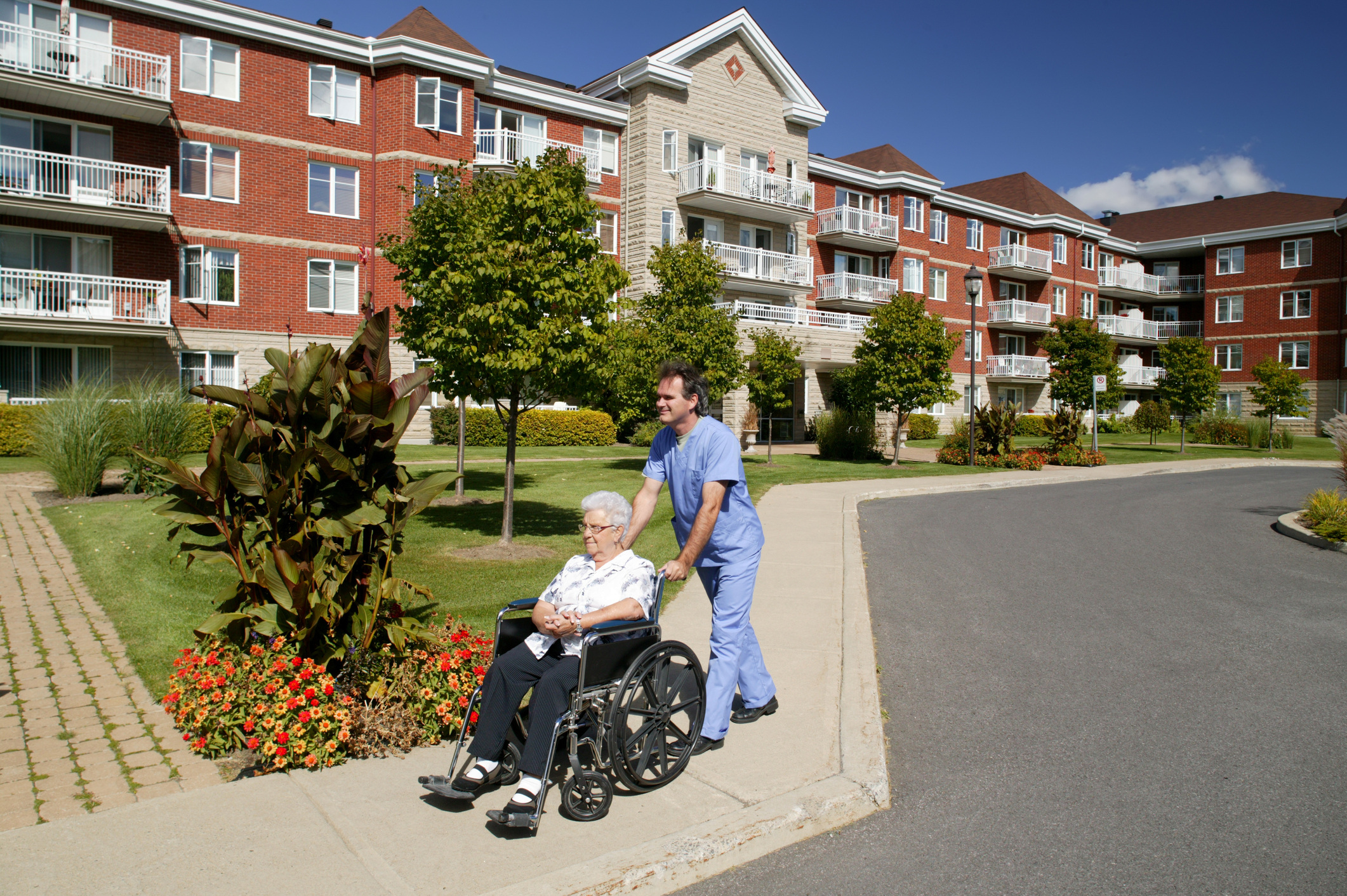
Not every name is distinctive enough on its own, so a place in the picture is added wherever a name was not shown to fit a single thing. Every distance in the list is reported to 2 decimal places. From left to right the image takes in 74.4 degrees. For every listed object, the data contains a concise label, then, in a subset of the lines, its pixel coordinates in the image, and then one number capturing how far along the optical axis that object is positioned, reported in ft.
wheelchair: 12.12
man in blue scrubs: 14.32
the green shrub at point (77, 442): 41.19
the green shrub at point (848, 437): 88.94
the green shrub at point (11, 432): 62.44
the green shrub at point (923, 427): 124.36
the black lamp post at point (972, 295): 77.56
